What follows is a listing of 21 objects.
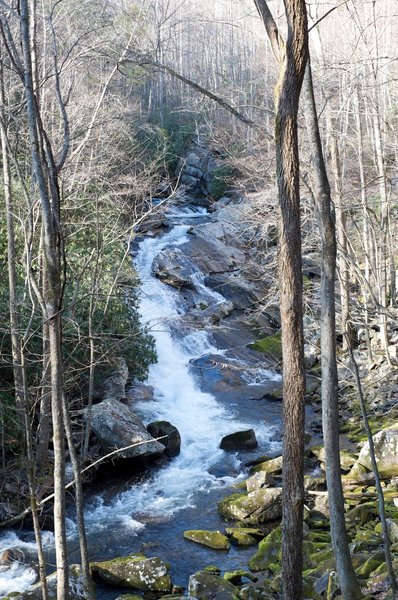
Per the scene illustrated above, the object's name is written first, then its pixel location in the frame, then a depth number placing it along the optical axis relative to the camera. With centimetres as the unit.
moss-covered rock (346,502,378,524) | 952
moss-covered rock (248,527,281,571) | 882
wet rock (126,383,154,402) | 1570
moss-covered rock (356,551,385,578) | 719
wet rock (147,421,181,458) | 1316
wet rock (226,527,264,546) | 966
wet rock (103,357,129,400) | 1405
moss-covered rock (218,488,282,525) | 1027
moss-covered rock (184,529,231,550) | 957
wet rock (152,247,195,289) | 2205
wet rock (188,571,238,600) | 769
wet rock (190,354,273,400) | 1697
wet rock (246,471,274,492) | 1121
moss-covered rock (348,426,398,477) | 1110
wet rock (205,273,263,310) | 2242
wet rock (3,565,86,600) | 731
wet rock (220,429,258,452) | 1348
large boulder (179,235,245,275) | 2373
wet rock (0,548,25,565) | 889
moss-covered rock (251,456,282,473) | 1211
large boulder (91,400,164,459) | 1196
